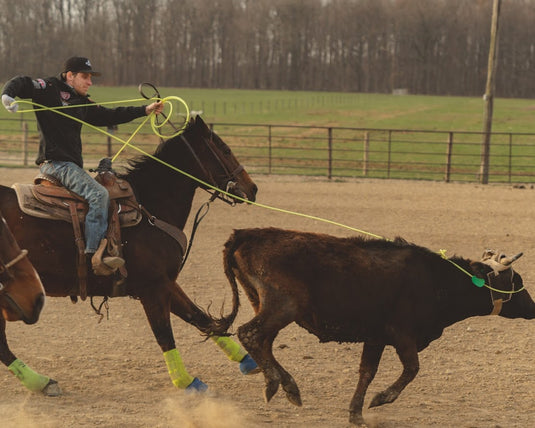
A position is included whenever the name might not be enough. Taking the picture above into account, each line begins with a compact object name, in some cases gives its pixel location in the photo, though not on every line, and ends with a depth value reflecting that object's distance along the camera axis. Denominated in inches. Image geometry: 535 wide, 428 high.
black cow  405.4
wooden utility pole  1595.7
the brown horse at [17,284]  292.2
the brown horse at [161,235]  441.7
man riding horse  434.6
